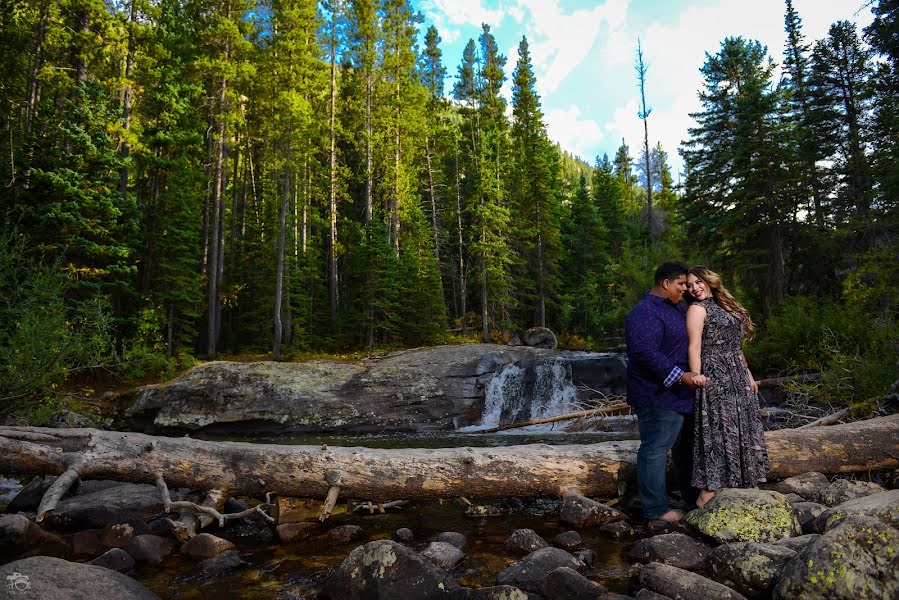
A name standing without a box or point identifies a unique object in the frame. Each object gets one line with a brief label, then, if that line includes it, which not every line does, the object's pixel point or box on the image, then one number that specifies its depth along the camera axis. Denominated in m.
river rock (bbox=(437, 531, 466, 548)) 4.61
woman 4.69
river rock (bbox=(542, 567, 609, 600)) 3.24
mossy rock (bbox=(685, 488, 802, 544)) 3.91
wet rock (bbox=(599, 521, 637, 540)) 4.65
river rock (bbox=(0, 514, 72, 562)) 4.41
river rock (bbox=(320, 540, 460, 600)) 3.29
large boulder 16.12
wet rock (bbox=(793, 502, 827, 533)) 4.07
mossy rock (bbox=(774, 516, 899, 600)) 2.63
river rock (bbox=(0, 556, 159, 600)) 3.05
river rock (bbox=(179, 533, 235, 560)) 4.50
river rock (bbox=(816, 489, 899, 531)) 3.29
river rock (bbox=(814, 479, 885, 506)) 4.86
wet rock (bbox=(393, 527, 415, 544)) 4.82
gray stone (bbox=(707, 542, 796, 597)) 3.12
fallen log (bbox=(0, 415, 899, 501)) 5.20
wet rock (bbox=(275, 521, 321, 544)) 4.88
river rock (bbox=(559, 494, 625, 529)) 5.03
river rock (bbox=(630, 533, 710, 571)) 3.75
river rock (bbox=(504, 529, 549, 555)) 4.40
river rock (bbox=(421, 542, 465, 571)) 4.16
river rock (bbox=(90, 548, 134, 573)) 4.12
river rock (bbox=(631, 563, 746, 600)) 3.00
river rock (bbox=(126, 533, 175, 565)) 4.36
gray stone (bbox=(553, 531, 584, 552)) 4.45
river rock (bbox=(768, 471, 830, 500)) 5.12
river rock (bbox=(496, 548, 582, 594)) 3.54
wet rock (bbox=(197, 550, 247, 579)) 4.12
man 4.68
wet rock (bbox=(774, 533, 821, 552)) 3.49
